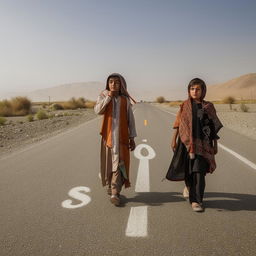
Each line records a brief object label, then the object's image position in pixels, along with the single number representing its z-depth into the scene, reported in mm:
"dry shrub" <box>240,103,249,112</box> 36756
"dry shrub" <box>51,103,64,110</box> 54188
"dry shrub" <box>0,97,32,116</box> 38156
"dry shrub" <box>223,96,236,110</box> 62769
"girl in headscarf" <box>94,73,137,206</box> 4723
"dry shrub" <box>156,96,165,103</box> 121062
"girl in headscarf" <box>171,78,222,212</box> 4395
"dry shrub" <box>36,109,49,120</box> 29122
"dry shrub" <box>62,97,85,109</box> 59625
